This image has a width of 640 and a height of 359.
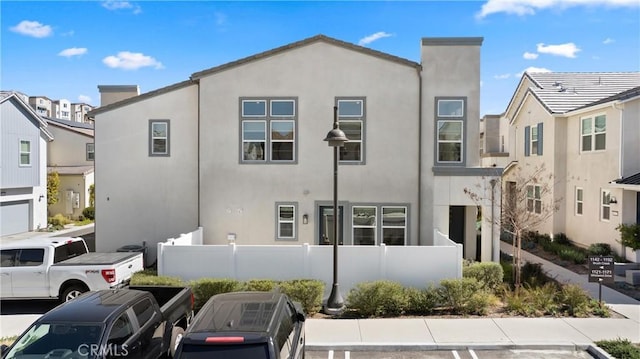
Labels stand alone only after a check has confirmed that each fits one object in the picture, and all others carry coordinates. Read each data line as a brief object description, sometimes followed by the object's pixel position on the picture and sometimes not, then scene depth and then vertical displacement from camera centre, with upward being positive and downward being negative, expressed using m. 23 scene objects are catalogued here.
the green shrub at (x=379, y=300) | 10.12 -2.84
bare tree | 11.97 -0.85
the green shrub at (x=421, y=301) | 10.27 -2.89
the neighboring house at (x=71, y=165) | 28.97 +0.77
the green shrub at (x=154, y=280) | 10.51 -2.54
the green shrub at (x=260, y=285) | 10.43 -2.60
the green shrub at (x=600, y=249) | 15.93 -2.57
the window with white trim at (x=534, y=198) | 21.16 -0.95
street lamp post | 10.40 -2.15
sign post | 10.37 -2.13
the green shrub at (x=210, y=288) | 10.55 -2.69
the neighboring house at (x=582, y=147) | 15.49 +1.39
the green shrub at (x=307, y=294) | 10.25 -2.73
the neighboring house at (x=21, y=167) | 22.44 +0.46
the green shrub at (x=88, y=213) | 28.38 -2.42
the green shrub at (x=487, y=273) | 11.61 -2.53
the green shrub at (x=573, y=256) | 15.44 -2.76
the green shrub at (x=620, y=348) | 7.57 -3.03
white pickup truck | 10.55 -2.37
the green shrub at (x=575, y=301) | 10.04 -2.86
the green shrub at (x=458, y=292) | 10.23 -2.67
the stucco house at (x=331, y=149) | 14.02 +1.21
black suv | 5.07 -1.89
